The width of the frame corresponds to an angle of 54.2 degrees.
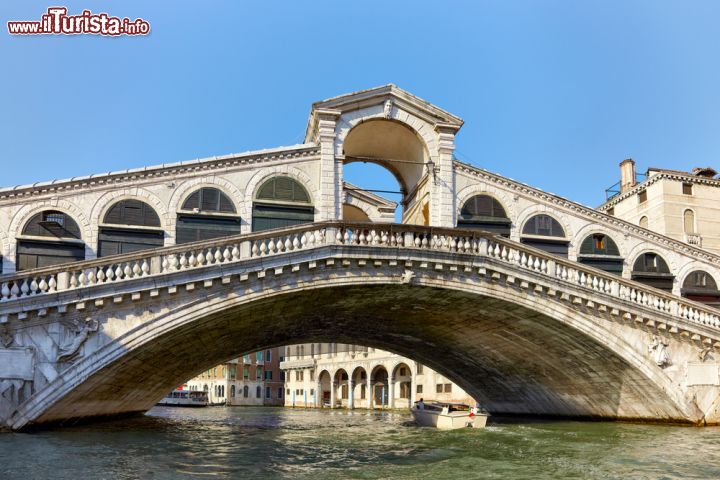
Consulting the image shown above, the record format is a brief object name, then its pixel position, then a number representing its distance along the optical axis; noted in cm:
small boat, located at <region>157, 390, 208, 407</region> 6494
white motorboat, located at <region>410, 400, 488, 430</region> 2659
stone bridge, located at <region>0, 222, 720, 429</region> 1902
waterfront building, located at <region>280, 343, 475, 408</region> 5541
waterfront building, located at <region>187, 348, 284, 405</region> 8062
